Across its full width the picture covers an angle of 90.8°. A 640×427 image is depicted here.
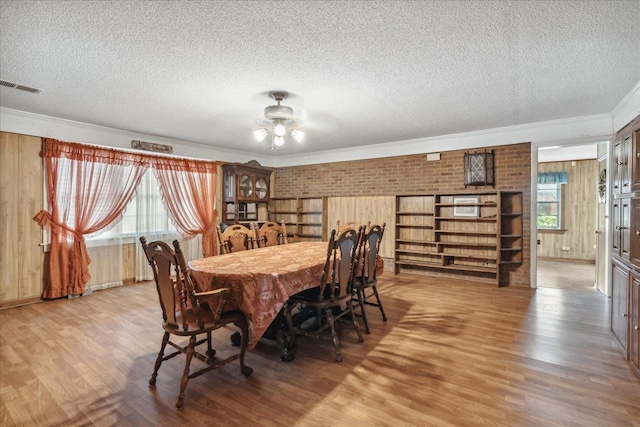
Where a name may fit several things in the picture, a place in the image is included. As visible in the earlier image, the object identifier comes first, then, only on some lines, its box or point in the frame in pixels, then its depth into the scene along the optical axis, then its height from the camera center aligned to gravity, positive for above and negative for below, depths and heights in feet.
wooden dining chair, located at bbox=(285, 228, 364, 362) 8.54 -2.25
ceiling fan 10.91 +3.34
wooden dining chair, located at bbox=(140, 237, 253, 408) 6.49 -2.19
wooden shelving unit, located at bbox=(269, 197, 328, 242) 21.78 -0.41
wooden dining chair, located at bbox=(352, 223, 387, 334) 10.22 -1.74
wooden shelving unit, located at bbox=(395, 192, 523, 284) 15.96 -1.15
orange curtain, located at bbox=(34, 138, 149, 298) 13.78 +0.30
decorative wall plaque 16.44 +3.41
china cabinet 20.28 +1.31
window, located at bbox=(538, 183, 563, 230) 23.97 +0.47
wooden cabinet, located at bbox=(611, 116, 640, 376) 7.72 -0.86
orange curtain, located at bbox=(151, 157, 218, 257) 17.94 +0.91
